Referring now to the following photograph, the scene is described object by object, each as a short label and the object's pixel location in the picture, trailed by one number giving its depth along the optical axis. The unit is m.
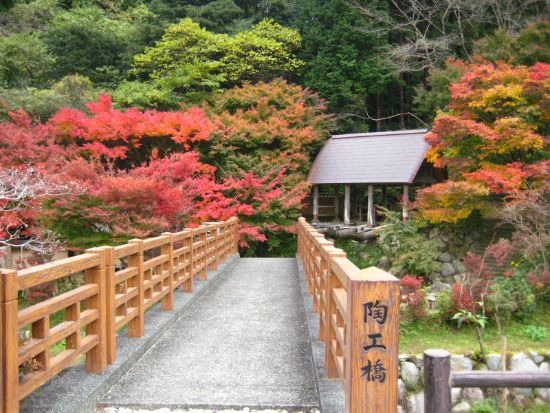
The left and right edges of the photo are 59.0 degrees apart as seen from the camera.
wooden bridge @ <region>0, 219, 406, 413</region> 2.36
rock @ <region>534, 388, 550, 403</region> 7.81
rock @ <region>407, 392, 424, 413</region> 7.35
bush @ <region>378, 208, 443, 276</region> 13.62
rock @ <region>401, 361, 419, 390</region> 7.61
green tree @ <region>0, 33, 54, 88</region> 19.31
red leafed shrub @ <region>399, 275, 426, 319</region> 9.05
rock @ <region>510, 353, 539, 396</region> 7.93
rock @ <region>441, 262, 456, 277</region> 13.99
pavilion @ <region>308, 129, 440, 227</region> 17.56
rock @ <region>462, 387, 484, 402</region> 7.60
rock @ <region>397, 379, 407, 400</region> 7.52
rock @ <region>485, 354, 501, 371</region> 7.71
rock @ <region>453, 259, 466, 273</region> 13.90
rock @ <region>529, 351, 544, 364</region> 8.03
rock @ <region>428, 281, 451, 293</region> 12.79
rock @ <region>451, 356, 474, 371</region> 7.67
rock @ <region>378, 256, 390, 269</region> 15.71
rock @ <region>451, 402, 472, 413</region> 7.37
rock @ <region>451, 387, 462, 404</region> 7.53
